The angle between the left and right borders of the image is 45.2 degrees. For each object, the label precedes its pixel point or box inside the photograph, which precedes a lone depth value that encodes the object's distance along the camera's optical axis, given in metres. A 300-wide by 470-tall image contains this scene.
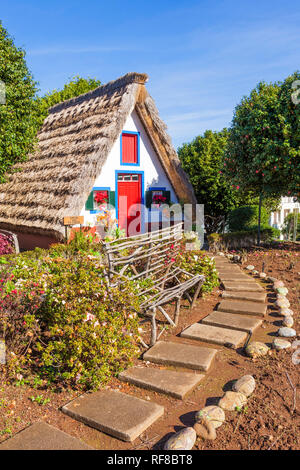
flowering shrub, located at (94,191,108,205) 11.64
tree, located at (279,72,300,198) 10.20
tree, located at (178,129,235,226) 16.77
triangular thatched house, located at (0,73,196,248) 10.43
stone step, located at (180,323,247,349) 4.96
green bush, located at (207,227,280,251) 12.64
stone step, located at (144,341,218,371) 4.33
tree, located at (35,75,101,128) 23.17
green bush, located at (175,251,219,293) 7.29
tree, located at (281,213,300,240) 17.43
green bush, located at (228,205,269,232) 15.71
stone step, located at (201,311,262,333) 5.46
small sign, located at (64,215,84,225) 9.56
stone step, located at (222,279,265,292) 7.40
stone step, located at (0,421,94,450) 2.95
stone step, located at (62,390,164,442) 3.16
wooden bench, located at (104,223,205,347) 4.89
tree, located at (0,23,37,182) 11.73
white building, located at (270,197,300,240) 20.57
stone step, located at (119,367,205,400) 3.81
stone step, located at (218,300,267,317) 6.15
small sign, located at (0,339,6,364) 4.21
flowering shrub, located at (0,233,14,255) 9.31
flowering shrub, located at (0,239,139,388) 3.90
